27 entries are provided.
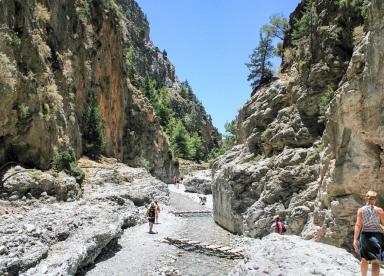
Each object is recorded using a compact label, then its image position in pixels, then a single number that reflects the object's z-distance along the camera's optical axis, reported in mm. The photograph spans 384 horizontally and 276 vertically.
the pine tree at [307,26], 29620
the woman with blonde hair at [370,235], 9148
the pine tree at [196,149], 115000
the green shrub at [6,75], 23938
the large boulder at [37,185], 24125
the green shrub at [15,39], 27141
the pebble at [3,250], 15047
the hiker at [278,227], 20281
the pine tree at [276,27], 39966
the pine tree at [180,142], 110812
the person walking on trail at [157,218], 33791
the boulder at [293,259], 11258
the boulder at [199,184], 70375
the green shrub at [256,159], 30977
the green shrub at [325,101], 25136
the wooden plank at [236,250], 23000
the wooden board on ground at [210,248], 22969
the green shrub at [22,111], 26844
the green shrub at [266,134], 30281
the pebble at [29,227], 17905
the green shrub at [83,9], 49197
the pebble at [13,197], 23422
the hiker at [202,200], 54294
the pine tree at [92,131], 49103
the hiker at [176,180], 83025
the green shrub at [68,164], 31109
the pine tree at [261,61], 40562
